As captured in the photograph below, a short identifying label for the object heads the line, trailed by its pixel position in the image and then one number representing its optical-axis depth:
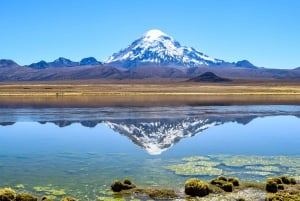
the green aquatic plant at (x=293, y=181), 17.86
